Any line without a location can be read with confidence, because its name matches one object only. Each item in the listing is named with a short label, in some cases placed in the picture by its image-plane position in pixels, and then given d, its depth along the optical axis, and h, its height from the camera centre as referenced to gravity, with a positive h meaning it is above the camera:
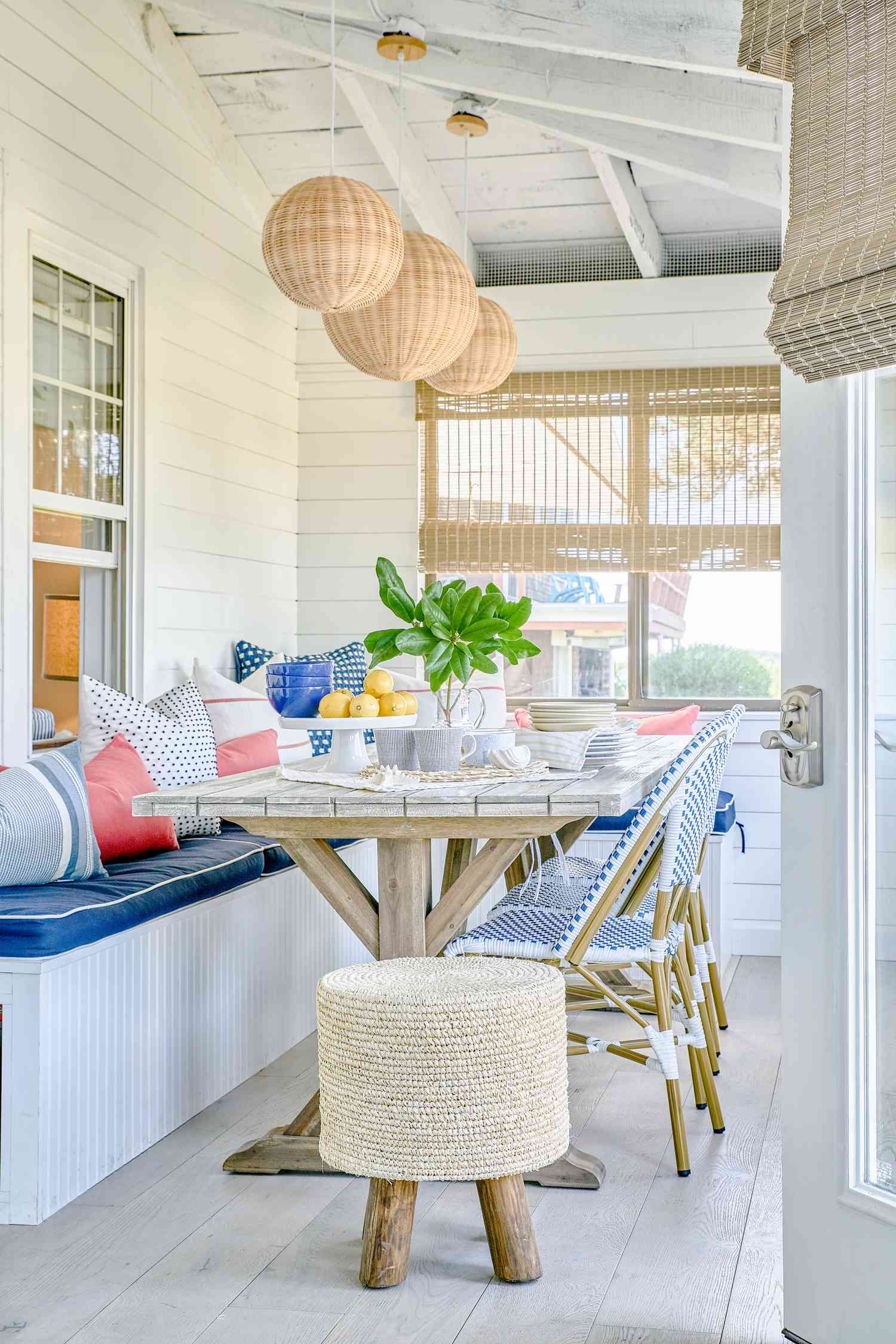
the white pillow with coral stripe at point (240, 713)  4.44 -0.15
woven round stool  2.12 -0.70
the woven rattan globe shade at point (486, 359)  4.68 +1.13
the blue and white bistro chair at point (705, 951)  3.03 -0.73
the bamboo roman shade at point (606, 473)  5.43 +0.84
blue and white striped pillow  2.61 -0.31
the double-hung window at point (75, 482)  3.96 +0.60
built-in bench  2.45 -0.72
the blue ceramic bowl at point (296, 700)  2.67 -0.06
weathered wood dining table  2.43 -0.31
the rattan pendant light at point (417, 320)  4.06 +1.11
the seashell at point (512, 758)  2.85 -0.19
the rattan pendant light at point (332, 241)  3.54 +1.17
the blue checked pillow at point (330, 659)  5.09 +0.03
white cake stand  2.69 -0.16
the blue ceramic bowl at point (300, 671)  2.66 +0.00
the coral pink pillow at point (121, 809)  3.11 -0.33
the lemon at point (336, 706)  2.64 -0.07
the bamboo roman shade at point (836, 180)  1.68 +0.66
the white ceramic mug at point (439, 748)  2.80 -0.16
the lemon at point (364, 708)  2.63 -0.08
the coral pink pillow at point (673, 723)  5.08 -0.20
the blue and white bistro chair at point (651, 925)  2.66 -0.56
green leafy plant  2.77 +0.09
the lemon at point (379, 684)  2.71 -0.03
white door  1.85 -0.30
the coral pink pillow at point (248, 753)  4.00 -0.26
